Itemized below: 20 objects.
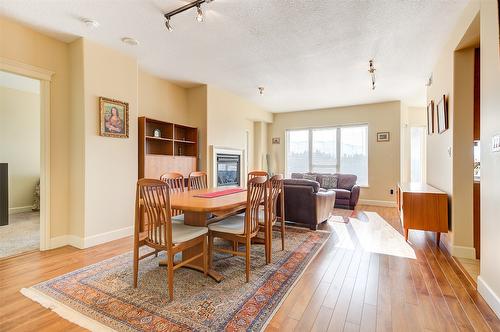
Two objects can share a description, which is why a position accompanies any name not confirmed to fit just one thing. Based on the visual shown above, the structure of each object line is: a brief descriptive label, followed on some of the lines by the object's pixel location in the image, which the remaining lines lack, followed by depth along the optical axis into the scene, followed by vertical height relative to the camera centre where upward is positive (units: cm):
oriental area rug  163 -104
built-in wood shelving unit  378 +33
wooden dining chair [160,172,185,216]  305 -21
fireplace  528 -8
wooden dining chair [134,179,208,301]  191 -53
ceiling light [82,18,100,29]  267 +162
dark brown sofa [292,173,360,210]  571 -55
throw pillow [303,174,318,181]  659 -29
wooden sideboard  293 -57
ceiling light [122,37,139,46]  308 +163
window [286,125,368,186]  667 +44
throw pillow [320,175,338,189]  631 -42
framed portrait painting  324 +68
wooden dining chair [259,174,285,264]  255 -49
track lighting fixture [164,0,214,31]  233 +158
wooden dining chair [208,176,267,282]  222 -58
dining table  204 -34
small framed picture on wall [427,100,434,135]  379 +76
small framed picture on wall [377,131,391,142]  621 +75
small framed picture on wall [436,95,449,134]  297 +65
